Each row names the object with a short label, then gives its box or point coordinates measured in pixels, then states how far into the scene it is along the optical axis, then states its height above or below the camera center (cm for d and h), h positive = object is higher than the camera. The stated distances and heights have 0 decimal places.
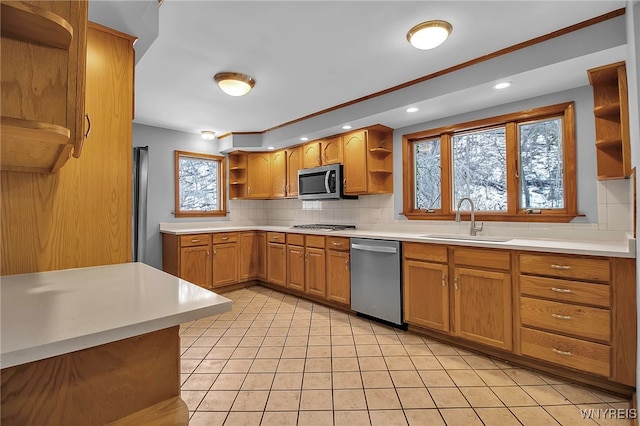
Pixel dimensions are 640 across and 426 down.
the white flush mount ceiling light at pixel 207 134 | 448 +124
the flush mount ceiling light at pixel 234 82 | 260 +118
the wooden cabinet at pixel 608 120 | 207 +67
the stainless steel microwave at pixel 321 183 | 379 +44
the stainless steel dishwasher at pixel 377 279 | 289 -64
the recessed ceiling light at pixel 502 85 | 232 +102
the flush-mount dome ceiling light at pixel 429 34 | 190 +118
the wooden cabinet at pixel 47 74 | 91 +46
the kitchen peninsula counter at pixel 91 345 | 67 -28
